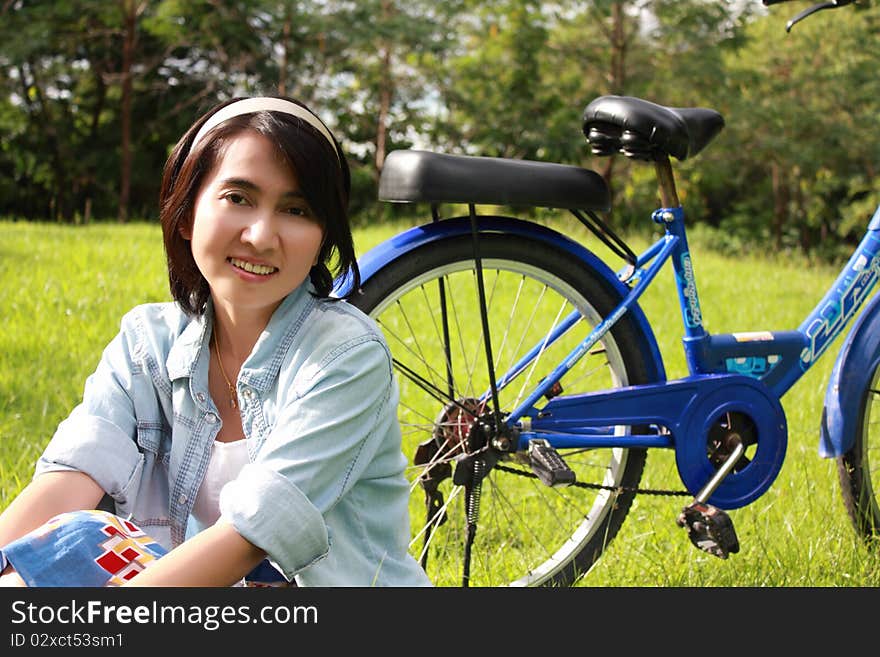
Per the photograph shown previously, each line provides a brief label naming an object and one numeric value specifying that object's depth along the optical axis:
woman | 1.42
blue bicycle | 2.14
